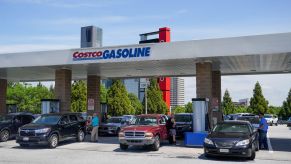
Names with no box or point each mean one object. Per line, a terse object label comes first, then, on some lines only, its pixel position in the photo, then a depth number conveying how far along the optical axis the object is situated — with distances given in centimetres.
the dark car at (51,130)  1664
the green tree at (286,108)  7301
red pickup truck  1552
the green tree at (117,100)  5472
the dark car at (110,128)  2458
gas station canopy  1711
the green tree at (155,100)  6028
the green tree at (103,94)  7428
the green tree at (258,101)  7288
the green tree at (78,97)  5489
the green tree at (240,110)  9414
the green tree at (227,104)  7906
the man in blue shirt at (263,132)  1678
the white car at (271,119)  4881
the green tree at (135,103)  8052
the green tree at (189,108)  9419
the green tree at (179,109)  11416
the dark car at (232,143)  1298
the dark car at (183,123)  2100
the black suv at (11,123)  1983
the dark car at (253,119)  2130
